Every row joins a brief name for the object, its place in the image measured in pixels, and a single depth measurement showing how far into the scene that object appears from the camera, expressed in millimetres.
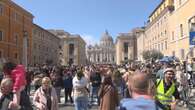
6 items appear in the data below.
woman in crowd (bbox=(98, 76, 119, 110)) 3455
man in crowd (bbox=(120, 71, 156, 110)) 1539
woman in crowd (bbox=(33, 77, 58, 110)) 3071
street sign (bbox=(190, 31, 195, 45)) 4614
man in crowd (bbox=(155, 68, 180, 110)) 2739
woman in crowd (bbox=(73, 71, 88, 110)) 4388
